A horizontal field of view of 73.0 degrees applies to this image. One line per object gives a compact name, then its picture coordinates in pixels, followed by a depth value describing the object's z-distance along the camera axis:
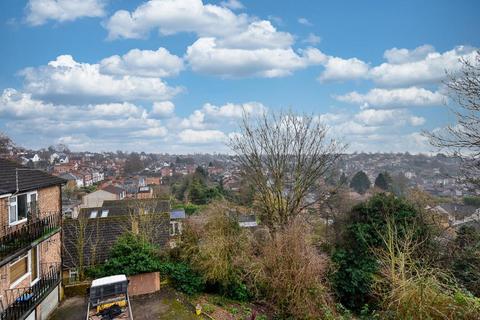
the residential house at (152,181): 82.44
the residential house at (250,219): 34.86
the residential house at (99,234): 18.08
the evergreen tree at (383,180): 55.56
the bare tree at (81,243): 17.58
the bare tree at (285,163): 19.75
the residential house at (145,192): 59.71
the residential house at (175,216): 23.39
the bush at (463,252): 15.86
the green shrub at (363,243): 18.02
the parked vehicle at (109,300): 13.02
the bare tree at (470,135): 9.43
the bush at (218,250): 16.14
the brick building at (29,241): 10.91
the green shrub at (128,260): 16.02
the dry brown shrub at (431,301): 8.47
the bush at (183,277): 16.53
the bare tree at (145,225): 18.62
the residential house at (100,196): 53.16
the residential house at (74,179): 67.25
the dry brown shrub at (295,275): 13.68
